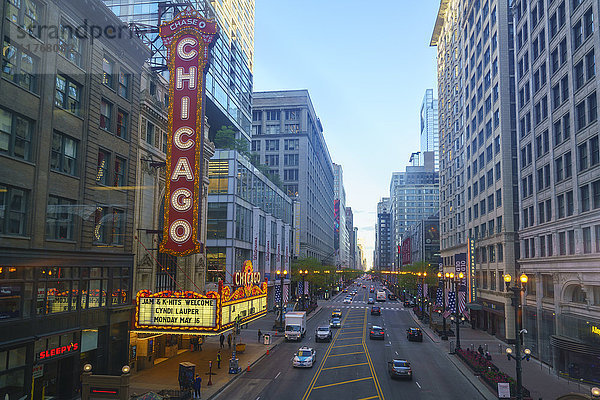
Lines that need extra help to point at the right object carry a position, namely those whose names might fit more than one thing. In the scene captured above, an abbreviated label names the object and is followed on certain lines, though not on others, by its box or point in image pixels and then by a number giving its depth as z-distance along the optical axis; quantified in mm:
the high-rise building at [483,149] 58344
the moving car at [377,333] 52312
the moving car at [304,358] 36719
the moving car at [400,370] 33125
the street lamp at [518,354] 26019
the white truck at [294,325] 51562
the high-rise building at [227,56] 67812
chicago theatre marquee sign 31578
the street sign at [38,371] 24581
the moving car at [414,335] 52938
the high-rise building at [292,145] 136750
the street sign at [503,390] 27891
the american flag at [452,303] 61953
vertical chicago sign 32781
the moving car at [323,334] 50344
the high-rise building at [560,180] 34531
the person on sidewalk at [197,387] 27934
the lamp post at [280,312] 59559
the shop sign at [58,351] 24914
